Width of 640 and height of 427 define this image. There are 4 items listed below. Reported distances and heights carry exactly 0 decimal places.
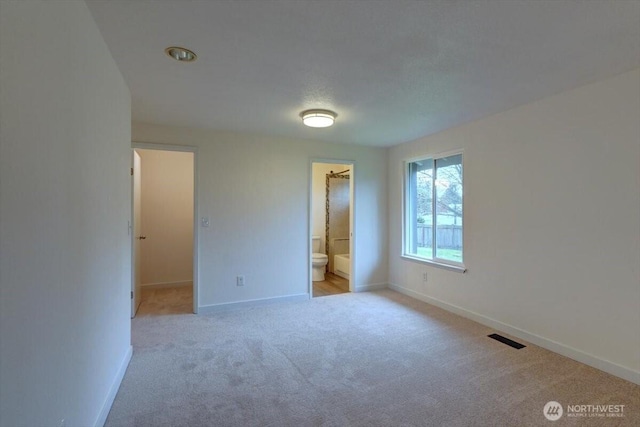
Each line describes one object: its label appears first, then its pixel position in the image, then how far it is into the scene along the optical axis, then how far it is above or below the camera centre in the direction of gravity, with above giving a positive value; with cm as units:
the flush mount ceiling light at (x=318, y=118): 325 +103
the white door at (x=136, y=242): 380 -34
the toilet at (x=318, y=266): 575 -94
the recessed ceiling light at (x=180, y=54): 206 +109
